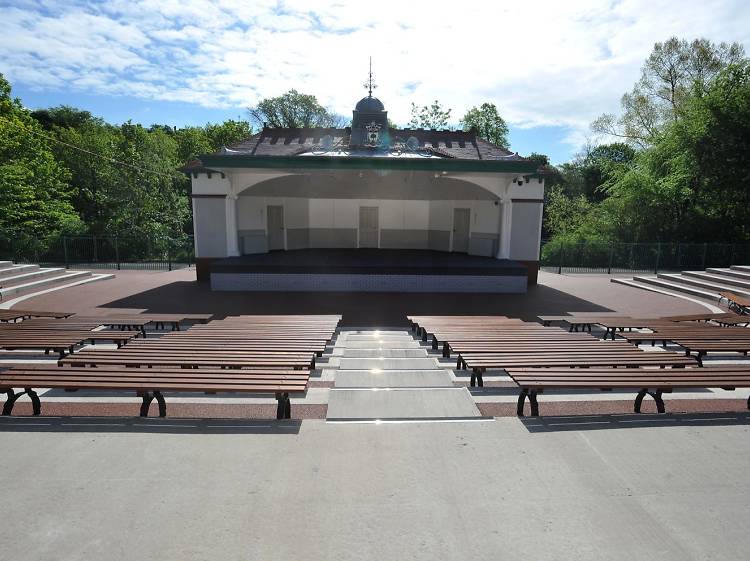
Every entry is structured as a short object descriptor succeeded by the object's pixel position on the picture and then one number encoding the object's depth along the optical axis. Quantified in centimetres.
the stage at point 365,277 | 1480
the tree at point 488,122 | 4912
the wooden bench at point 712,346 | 675
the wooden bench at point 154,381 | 474
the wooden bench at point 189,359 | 563
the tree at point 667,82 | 3108
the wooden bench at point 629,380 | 496
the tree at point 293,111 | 5316
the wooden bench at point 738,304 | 1158
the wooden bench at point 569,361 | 565
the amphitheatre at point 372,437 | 304
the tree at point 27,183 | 2491
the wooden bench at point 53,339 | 655
